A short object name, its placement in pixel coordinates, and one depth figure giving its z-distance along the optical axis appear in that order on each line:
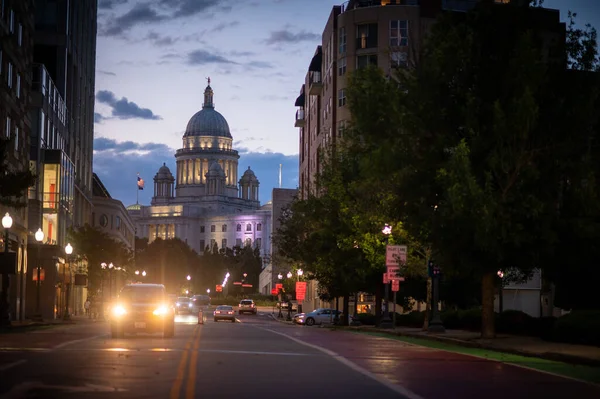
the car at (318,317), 76.12
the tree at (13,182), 39.57
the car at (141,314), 34.12
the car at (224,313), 77.77
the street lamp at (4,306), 45.84
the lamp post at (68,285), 60.12
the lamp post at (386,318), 50.26
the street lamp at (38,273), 48.51
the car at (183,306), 91.25
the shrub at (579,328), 29.34
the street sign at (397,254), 45.50
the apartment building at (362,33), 89.06
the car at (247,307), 120.25
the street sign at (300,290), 85.62
